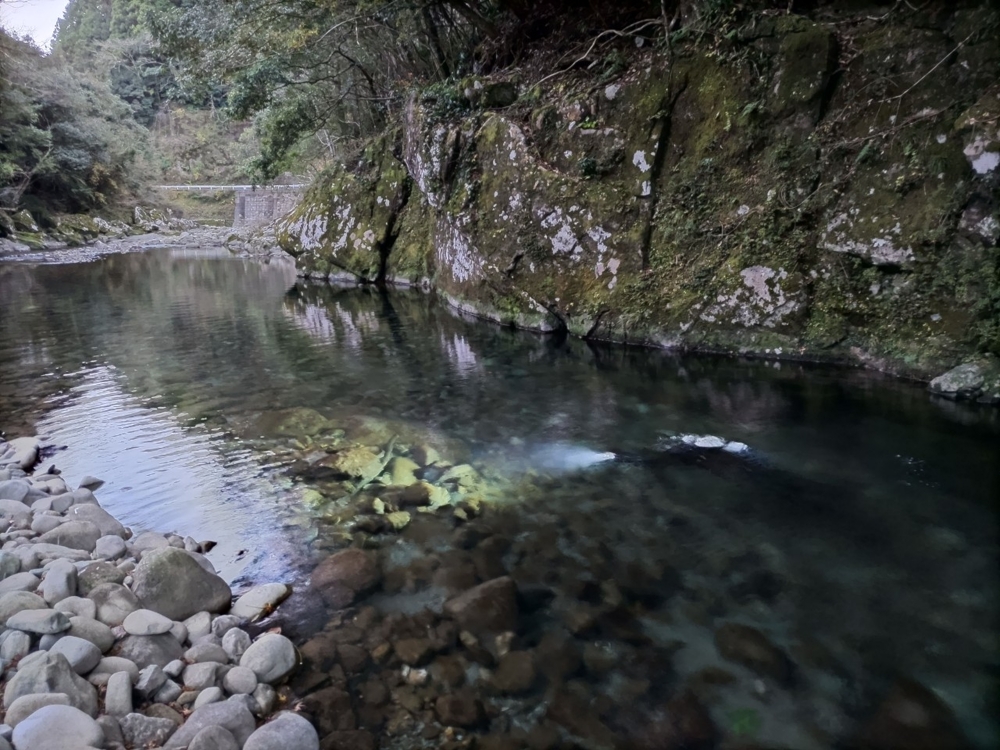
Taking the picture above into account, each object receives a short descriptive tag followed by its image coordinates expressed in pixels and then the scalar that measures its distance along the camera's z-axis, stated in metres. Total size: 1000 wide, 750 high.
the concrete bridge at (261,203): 44.03
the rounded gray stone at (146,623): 3.31
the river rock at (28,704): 2.56
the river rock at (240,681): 3.06
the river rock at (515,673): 3.24
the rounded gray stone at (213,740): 2.61
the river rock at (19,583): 3.47
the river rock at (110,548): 4.12
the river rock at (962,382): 7.21
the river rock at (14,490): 4.80
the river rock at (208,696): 2.93
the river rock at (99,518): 4.48
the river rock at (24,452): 5.82
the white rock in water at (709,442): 6.39
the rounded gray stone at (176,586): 3.61
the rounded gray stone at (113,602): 3.43
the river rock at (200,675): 3.07
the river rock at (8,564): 3.64
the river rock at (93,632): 3.17
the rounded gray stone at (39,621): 3.10
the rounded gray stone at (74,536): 4.20
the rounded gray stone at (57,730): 2.42
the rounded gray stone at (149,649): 3.18
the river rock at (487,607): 3.70
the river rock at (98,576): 3.65
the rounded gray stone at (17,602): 3.22
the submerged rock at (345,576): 3.99
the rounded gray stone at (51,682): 2.71
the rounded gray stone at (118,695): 2.80
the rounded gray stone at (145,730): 2.68
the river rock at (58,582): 3.48
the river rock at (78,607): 3.38
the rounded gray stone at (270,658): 3.18
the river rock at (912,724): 2.89
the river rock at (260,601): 3.74
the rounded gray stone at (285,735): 2.69
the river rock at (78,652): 2.96
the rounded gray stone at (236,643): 3.34
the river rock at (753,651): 3.34
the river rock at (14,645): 2.97
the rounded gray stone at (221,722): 2.70
